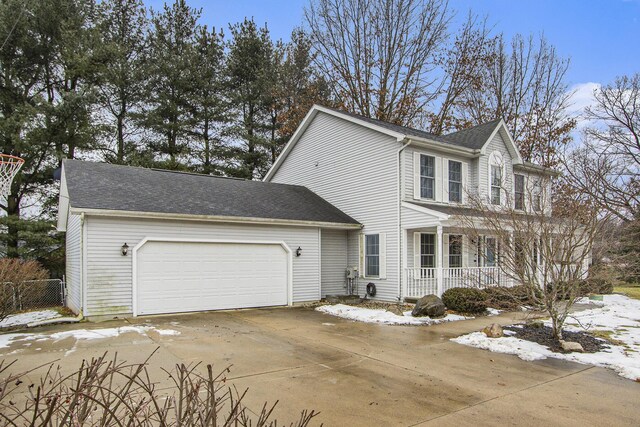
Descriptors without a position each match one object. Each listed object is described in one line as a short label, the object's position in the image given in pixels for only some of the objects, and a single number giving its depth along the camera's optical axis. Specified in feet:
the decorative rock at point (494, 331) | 28.48
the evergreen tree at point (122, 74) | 71.32
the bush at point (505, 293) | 27.96
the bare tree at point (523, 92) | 87.61
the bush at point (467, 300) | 39.37
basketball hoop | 32.81
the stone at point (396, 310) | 39.35
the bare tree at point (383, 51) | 79.15
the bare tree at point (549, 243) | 26.45
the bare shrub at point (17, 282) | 31.45
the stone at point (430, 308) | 37.22
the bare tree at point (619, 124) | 82.84
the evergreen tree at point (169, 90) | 76.09
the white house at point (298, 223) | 36.47
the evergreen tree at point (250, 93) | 83.66
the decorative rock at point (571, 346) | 25.15
